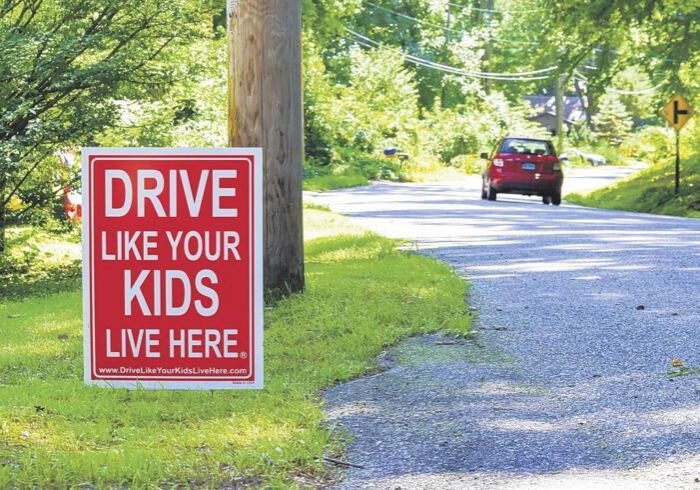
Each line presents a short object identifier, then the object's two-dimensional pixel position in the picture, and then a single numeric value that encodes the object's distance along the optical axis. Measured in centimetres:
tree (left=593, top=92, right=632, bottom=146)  9494
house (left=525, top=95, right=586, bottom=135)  12312
